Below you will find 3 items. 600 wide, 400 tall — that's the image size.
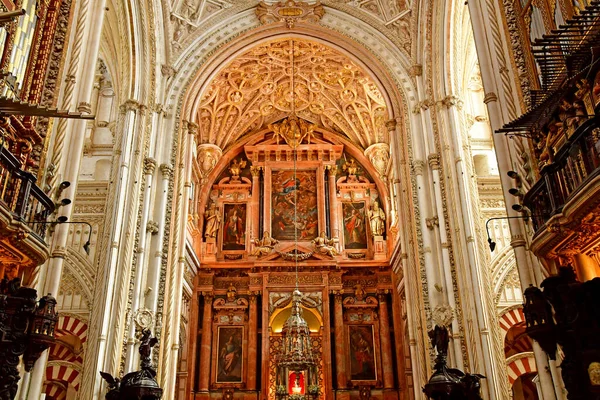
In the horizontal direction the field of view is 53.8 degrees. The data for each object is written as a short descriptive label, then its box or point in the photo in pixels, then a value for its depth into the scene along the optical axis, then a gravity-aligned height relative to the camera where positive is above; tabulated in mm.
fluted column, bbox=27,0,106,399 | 8312 +4833
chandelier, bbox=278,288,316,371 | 19156 +3610
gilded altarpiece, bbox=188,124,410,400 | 20938 +6723
